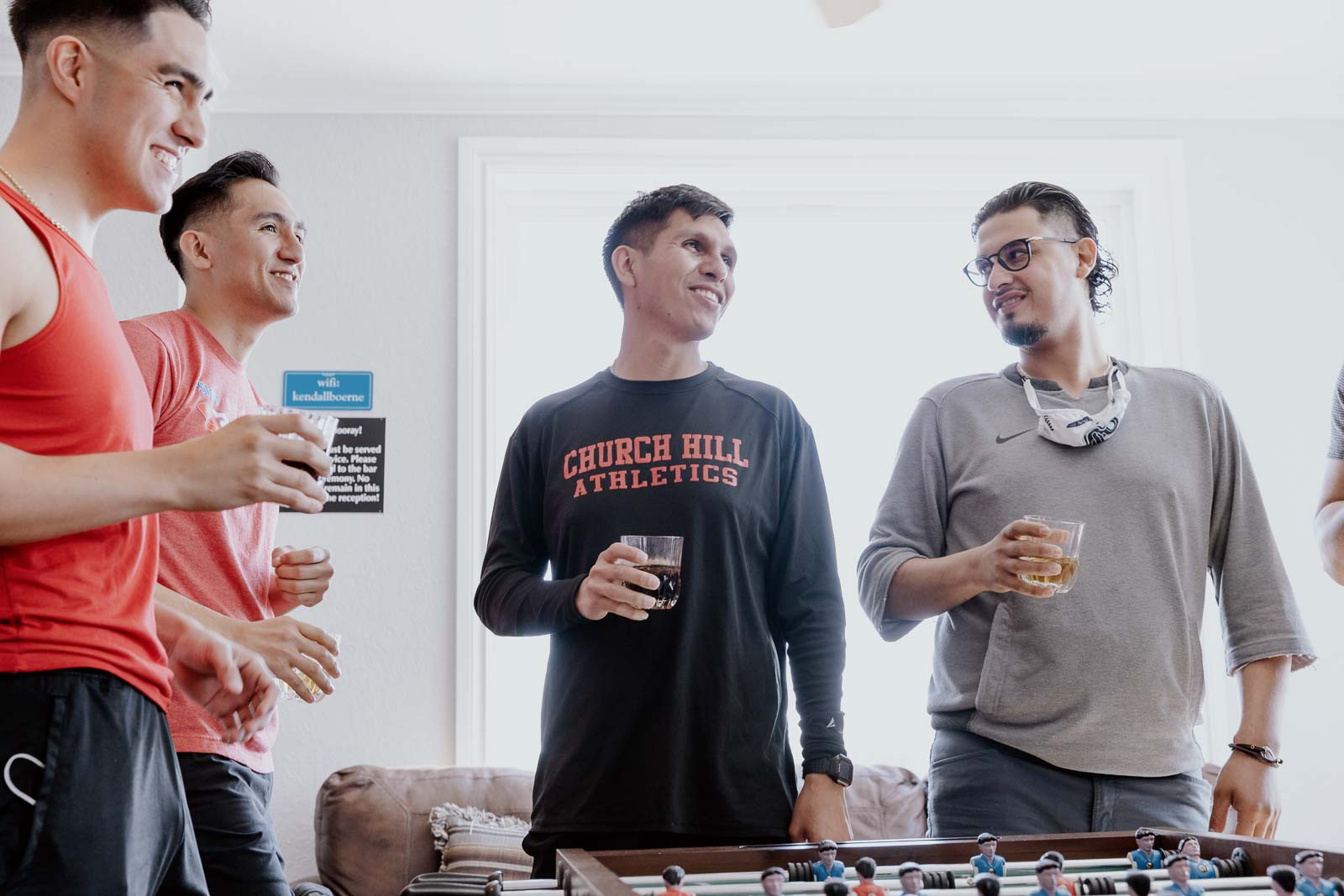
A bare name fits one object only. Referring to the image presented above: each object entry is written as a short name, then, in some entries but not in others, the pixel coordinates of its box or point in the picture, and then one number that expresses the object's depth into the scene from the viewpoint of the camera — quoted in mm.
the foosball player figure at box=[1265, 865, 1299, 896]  1055
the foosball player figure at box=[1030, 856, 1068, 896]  1114
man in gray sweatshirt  1729
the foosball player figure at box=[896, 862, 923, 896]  1164
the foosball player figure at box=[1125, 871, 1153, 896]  1064
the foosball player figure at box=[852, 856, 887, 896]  1148
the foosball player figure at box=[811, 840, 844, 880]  1263
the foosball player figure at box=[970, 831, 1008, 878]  1284
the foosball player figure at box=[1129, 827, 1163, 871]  1321
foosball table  1161
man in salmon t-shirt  1700
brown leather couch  3166
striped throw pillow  3004
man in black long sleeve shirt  1687
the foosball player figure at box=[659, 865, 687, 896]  1121
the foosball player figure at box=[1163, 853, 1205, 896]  1119
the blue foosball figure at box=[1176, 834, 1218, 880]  1259
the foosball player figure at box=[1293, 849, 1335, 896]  1086
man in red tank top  1097
